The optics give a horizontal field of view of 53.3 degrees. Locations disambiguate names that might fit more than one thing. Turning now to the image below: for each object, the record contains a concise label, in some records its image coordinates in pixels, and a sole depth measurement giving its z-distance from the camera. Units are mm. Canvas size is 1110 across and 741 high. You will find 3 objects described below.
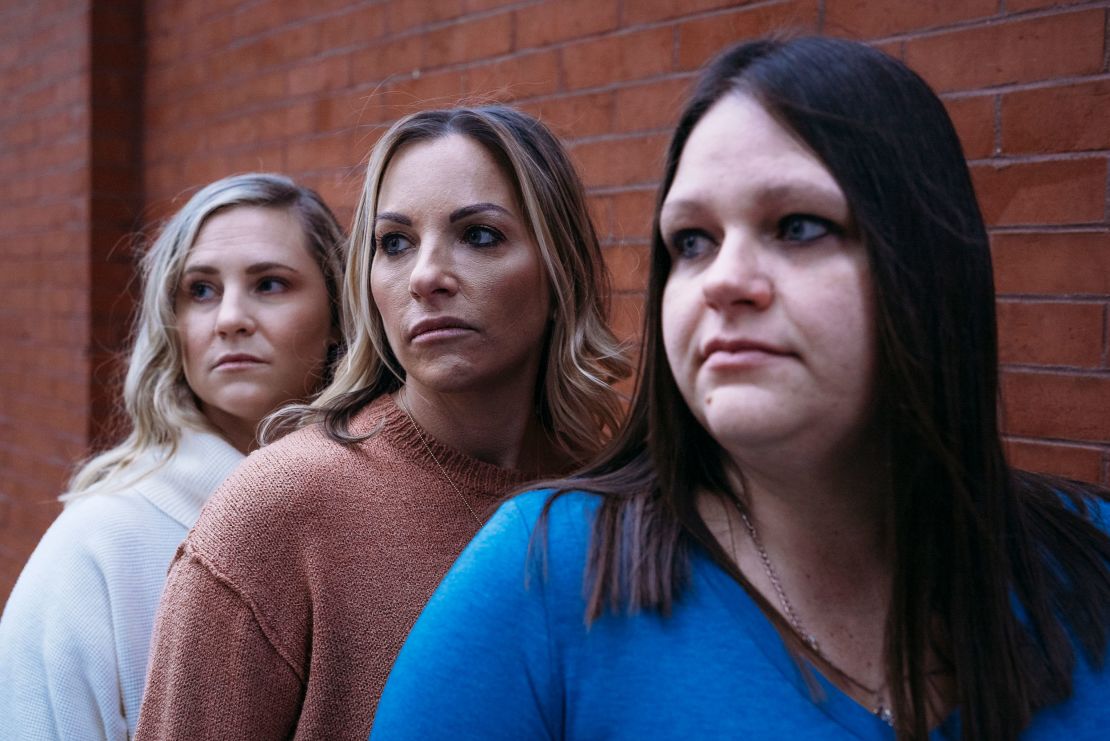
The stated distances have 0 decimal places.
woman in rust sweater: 1693
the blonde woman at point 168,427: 2119
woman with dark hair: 1212
